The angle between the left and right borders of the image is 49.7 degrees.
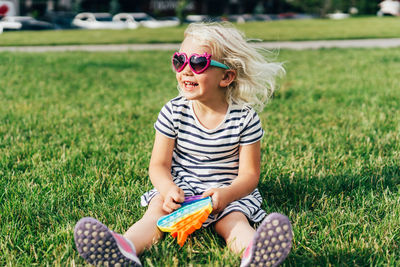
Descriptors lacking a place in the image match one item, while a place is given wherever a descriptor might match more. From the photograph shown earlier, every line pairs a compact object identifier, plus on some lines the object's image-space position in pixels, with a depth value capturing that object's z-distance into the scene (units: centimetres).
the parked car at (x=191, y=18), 3802
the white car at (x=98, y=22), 3070
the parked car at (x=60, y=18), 3211
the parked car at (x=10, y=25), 2720
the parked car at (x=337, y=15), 4924
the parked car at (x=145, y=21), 3266
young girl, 211
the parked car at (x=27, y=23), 2772
